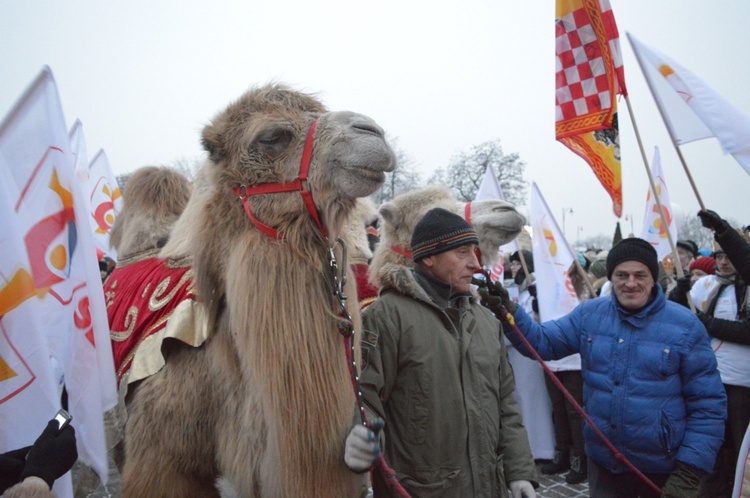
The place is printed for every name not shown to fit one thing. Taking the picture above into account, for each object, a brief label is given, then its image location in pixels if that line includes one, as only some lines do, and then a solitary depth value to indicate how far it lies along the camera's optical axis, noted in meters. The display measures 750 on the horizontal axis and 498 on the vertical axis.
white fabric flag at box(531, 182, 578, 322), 5.43
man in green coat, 2.41
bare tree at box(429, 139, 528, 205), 26.92
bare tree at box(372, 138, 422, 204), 29.13
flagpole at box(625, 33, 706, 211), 3.61
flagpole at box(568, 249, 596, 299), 4.58
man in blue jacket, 2.93
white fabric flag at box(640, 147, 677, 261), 6.60
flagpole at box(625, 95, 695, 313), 3.67
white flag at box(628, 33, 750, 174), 3.35
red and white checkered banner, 4.07
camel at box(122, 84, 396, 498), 2.05
